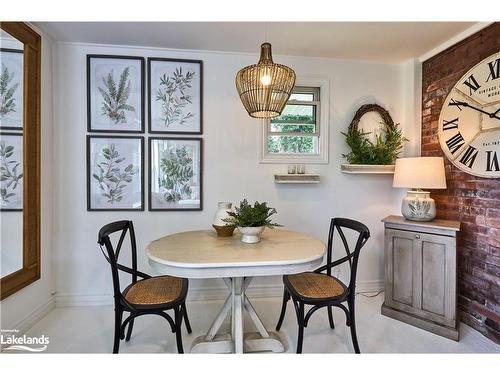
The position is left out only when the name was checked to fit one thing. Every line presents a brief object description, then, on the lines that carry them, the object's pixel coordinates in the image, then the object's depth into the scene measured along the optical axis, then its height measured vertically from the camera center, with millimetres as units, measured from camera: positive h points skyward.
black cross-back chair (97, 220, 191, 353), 1683 -755
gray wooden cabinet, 2123 -755
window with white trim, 2850 +547
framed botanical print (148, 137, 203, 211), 2674 +68
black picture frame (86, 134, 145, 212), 2596 +95
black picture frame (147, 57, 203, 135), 2658 +888
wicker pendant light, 1646 +591
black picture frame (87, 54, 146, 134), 2586 +844
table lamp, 2301 +6
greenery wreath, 2783 +414
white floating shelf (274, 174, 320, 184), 2711 +35
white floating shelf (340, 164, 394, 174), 2738 +135
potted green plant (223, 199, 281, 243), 1866 -270
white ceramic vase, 2059 -314
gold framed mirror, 2053 +190
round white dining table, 1536 -456
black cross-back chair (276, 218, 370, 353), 1767 -741
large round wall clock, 2105 +514
